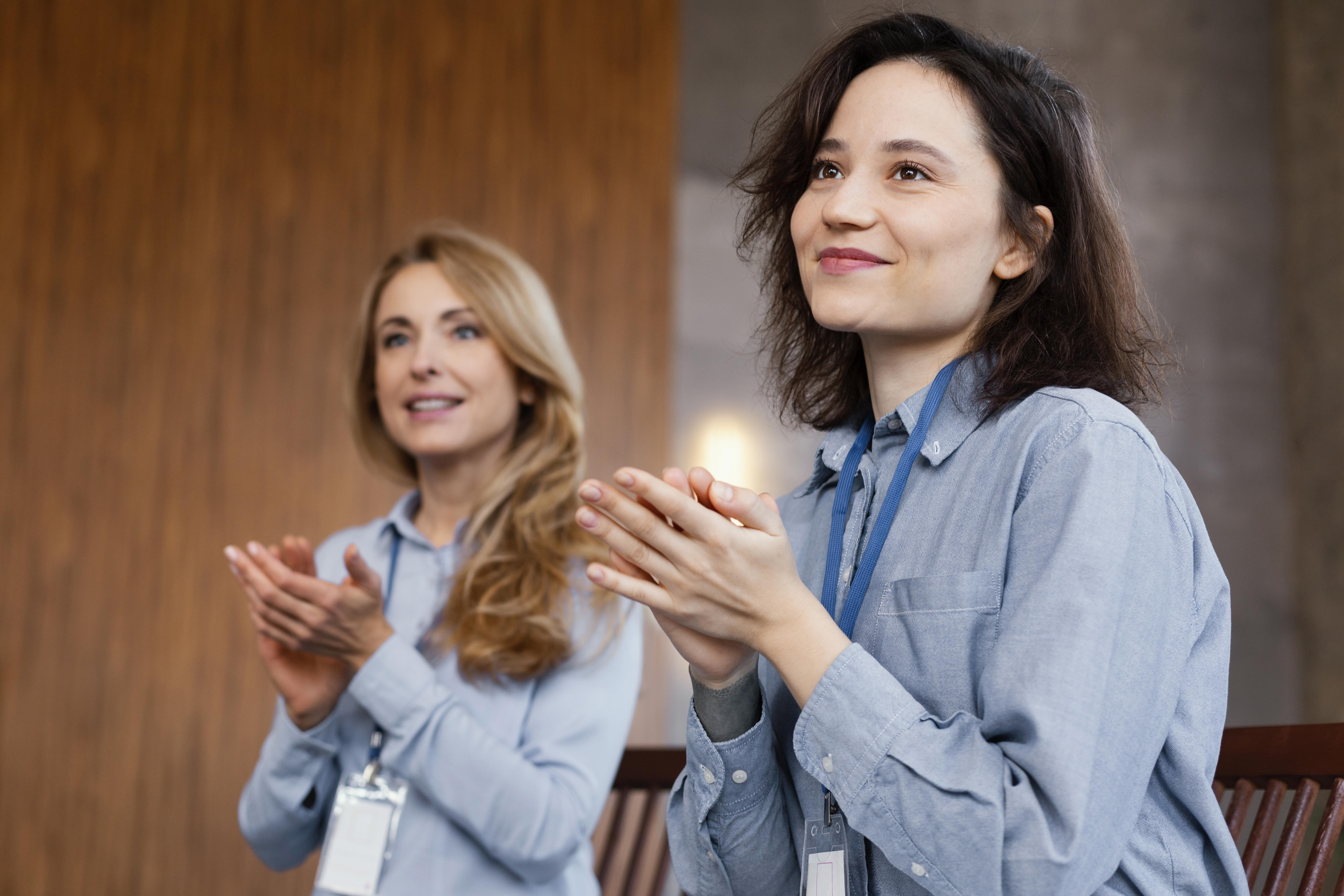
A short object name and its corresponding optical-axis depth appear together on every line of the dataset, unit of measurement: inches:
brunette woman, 34.7
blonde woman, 68.6
